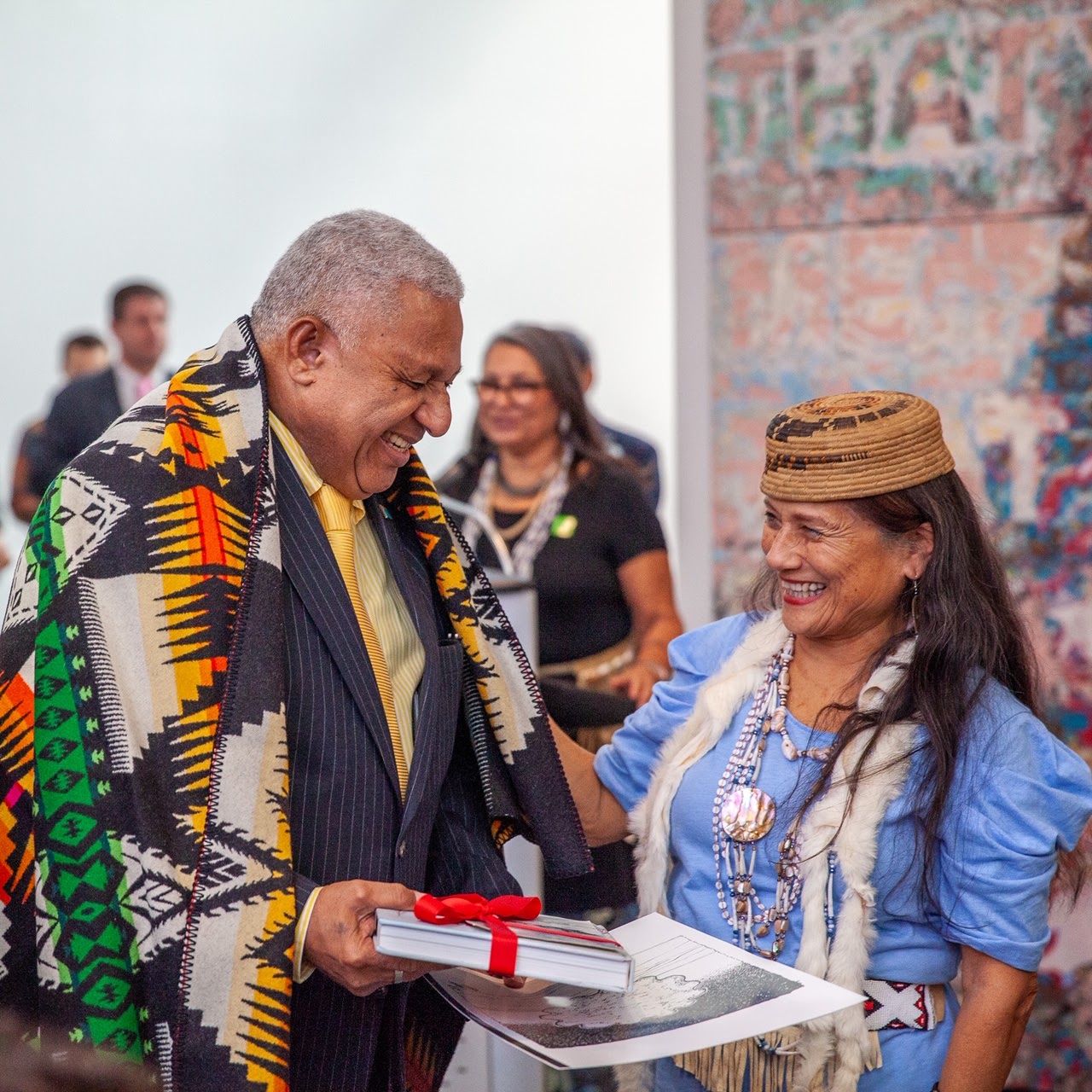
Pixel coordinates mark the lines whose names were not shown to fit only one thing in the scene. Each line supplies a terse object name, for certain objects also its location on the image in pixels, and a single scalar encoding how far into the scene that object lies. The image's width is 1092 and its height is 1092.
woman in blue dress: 1.83
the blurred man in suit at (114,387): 6.16
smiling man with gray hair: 1.59
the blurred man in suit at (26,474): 6.18
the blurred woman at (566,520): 3.89
